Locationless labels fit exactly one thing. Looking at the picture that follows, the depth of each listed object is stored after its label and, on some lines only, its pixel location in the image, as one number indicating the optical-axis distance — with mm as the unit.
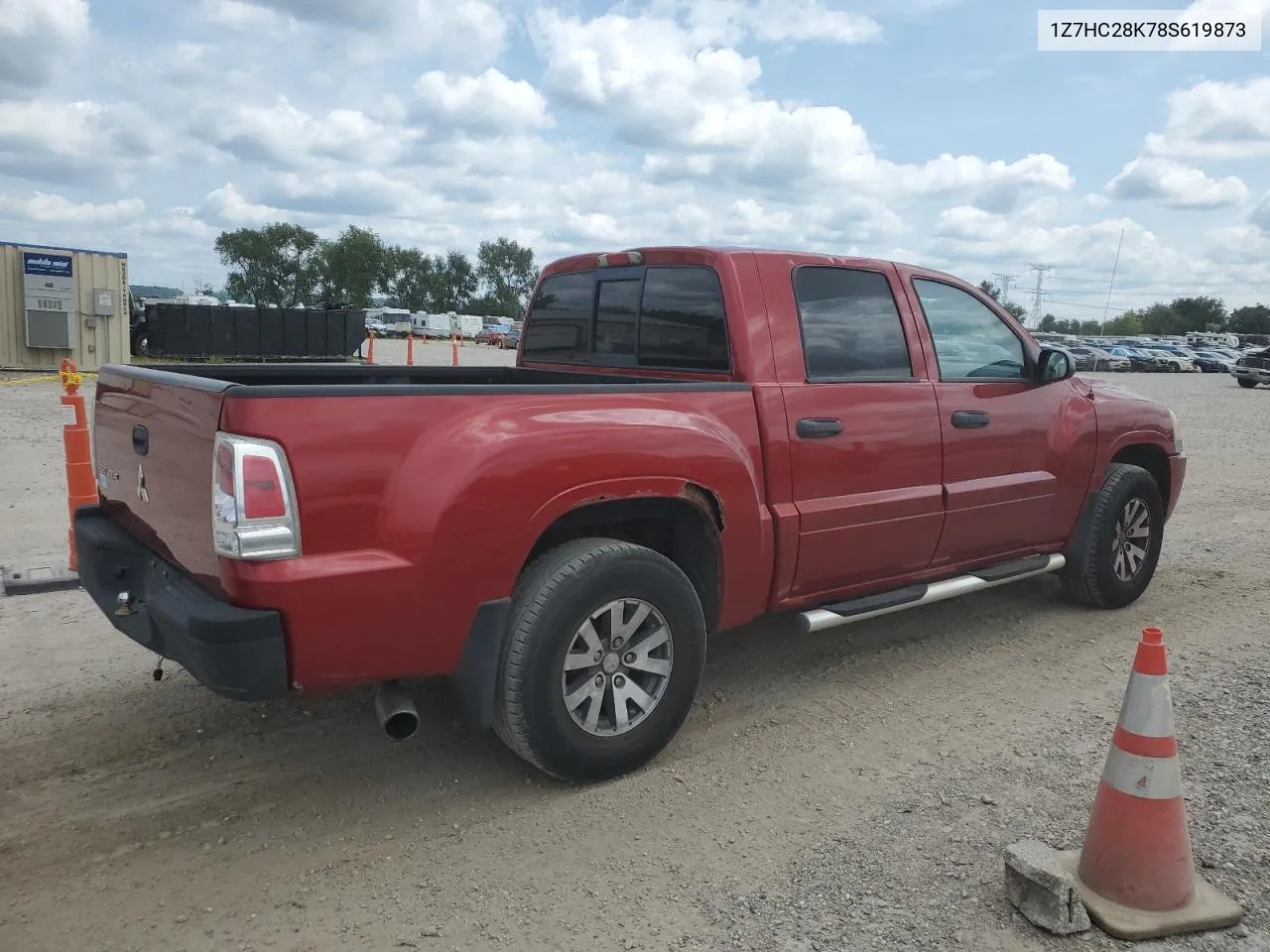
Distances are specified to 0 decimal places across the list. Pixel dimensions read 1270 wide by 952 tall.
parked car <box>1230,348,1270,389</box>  29797
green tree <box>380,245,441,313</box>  95375
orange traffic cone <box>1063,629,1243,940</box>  2666
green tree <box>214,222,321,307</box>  78062
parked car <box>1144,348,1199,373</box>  44562
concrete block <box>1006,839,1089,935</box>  2621
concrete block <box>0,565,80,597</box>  5441
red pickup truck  2760
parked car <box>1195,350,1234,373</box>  45000
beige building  20406
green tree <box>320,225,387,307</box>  77125
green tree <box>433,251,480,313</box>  105375
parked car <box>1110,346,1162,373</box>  44281
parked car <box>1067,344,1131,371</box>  42375
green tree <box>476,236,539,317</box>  110188
